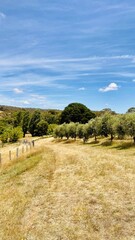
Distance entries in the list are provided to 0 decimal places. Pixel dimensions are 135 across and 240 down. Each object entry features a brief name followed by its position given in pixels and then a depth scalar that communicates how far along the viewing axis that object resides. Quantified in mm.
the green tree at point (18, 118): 97920
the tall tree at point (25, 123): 90867
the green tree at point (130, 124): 34682
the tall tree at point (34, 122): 86608
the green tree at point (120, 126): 37698
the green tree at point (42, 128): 85572
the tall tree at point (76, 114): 82425
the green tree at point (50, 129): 85035
